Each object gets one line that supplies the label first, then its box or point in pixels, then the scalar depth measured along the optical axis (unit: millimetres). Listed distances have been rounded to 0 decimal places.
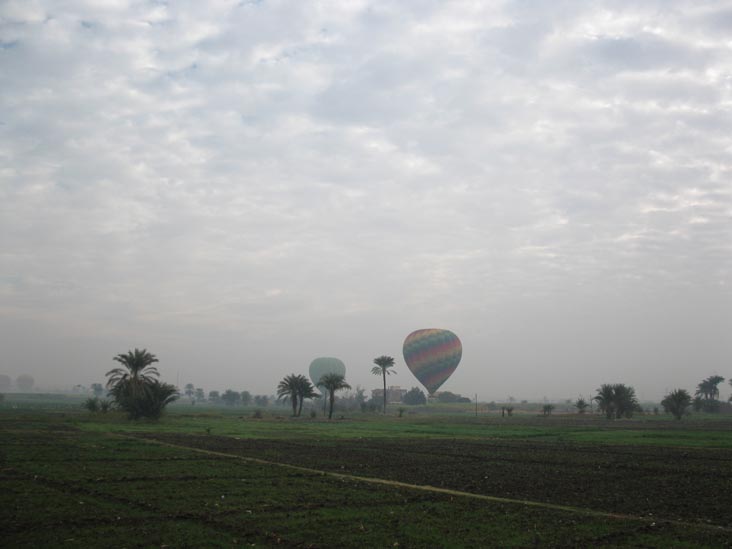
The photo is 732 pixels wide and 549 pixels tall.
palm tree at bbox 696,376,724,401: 176000
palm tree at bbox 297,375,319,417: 104000
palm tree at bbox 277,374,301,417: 104250
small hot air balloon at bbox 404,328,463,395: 133625
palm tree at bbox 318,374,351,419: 102625
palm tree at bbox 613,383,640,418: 106875
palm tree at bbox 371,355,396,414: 147875
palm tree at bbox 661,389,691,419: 104188
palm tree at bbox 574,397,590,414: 125000
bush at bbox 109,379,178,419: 71250
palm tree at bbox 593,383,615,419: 106875
